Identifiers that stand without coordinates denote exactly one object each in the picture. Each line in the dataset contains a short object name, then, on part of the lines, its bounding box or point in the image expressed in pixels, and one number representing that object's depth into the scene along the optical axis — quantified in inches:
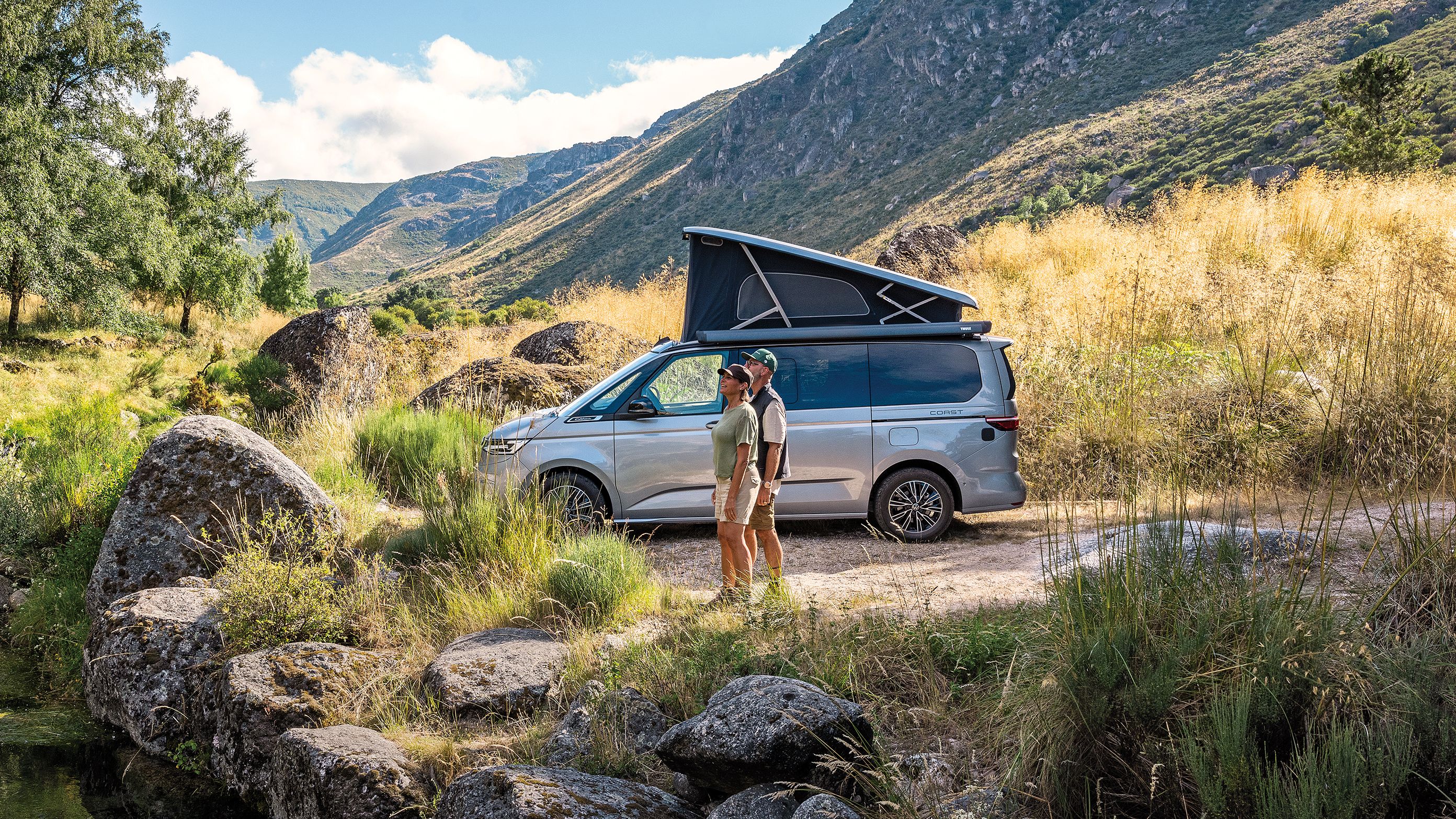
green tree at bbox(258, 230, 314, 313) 1472.7
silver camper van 318.0
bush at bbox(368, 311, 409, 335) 1160.2
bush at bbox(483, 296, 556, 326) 983.0
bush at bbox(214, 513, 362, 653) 240.8
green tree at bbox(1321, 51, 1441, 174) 826.2
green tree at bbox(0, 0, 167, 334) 711.1
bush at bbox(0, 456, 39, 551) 334.3
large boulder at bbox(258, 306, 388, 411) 528.4
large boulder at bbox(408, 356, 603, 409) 477.1
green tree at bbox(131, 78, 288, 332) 943.7
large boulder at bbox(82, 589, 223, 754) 228.2
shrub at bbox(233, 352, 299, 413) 526.6
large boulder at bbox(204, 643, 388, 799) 203.6
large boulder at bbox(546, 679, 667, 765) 181.5
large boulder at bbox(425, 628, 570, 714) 206.8
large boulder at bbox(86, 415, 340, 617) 285.6
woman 239.8
